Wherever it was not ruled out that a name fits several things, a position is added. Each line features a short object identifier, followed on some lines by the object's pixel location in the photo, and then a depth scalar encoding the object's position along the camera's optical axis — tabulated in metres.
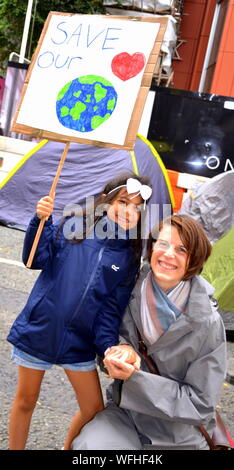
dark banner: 9.57
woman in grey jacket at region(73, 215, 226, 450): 2.12
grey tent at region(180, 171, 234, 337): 5.42
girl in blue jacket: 2.38
